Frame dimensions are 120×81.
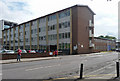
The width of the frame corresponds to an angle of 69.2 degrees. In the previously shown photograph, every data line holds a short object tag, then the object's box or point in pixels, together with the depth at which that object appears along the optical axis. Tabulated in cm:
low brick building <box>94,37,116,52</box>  3743
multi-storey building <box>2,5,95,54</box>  2748
